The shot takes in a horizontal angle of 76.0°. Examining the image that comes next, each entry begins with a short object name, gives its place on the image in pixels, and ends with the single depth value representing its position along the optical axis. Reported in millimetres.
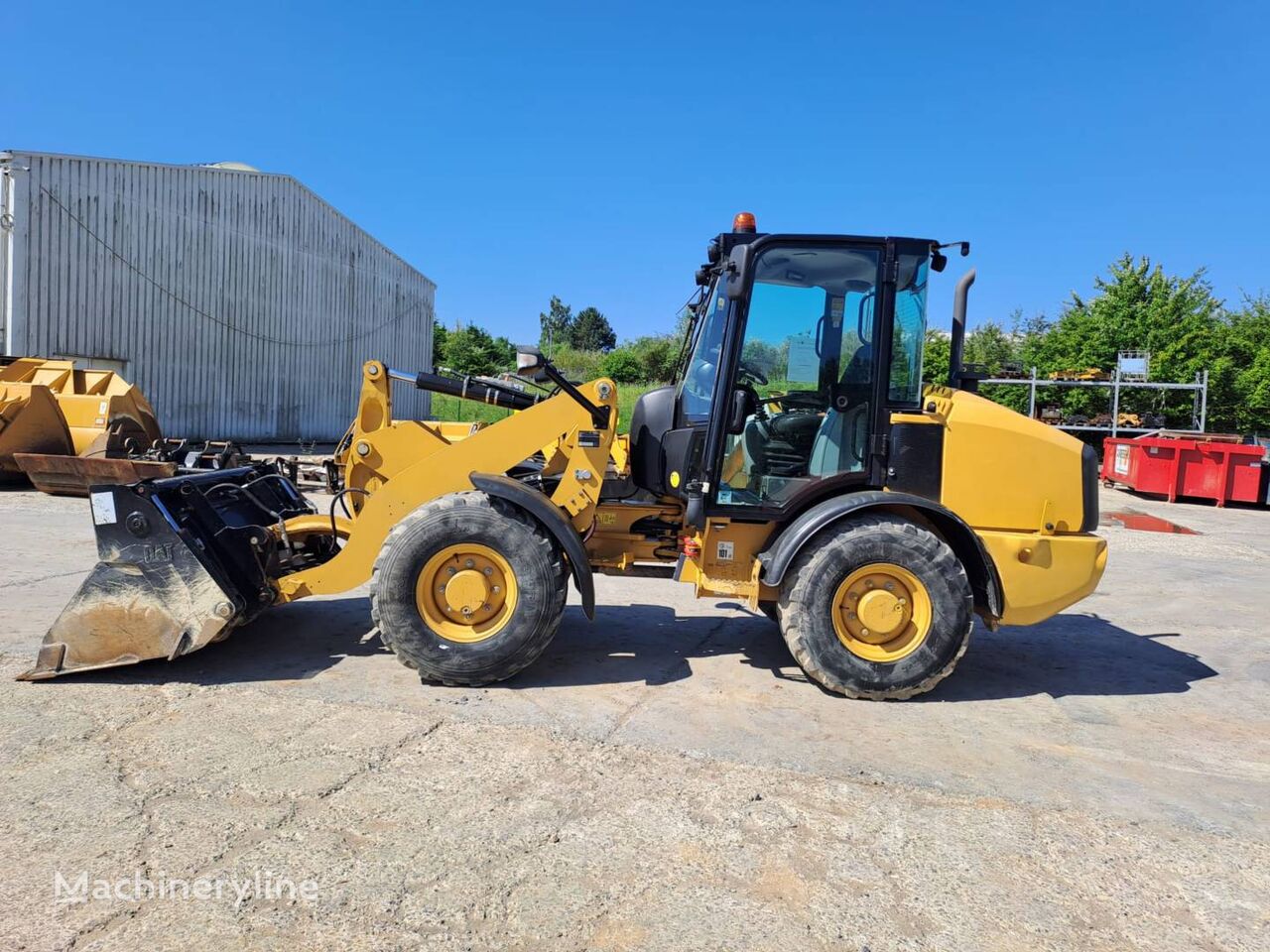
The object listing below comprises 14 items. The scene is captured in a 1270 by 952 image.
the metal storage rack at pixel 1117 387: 22389
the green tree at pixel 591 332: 80562
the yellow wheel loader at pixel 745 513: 4320
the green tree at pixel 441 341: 48625
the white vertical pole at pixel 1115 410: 22672
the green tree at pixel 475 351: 45938
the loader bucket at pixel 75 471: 10969
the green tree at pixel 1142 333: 27016
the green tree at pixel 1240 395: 26719
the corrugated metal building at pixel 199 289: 16953
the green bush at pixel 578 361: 45062
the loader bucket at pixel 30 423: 11336
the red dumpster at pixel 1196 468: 17172
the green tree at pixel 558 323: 82031
